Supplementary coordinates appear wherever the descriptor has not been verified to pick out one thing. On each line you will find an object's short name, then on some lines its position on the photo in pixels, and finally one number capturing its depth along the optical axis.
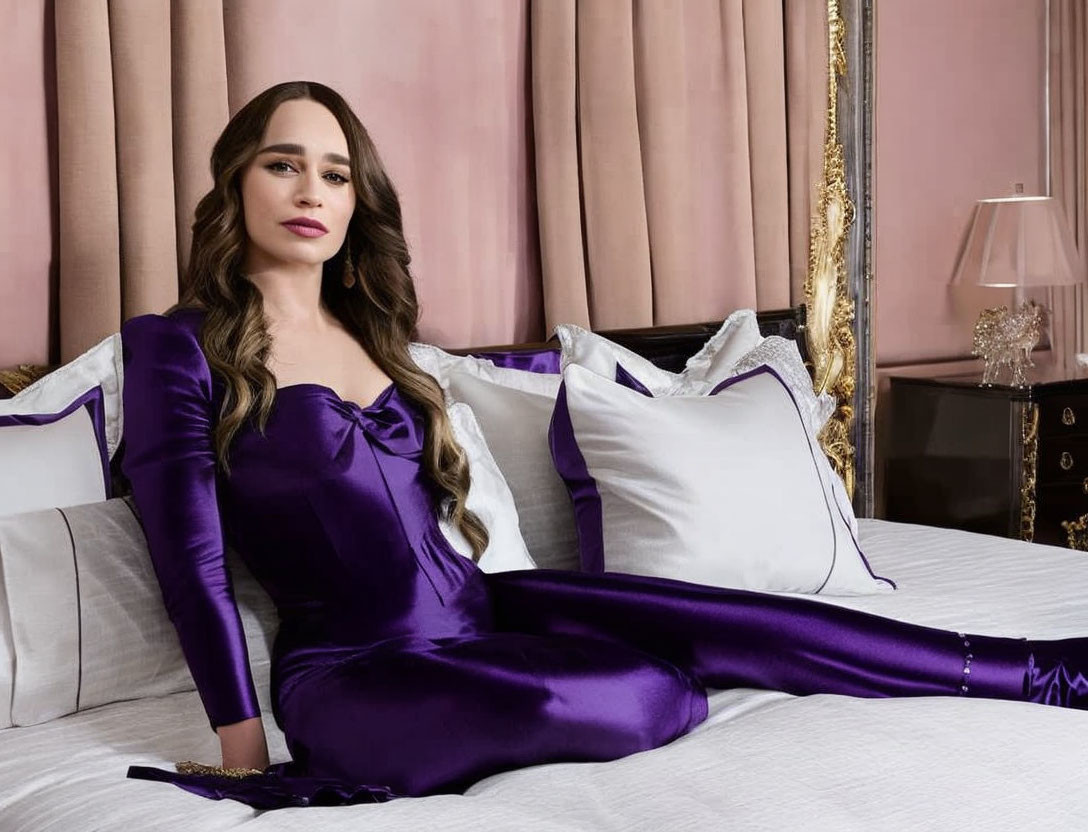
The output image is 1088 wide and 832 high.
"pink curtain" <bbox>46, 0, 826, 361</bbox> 2.04
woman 1.33
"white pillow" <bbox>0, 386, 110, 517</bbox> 1.62
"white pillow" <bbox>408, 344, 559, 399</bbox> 2.19
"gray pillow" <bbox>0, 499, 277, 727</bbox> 1.52
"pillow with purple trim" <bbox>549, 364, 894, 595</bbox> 1.90
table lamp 3.53
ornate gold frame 3.17
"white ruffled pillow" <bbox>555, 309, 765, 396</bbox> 2.32
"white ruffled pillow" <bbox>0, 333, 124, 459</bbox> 1.75
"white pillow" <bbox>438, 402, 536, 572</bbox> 1.83
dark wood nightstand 3.32
